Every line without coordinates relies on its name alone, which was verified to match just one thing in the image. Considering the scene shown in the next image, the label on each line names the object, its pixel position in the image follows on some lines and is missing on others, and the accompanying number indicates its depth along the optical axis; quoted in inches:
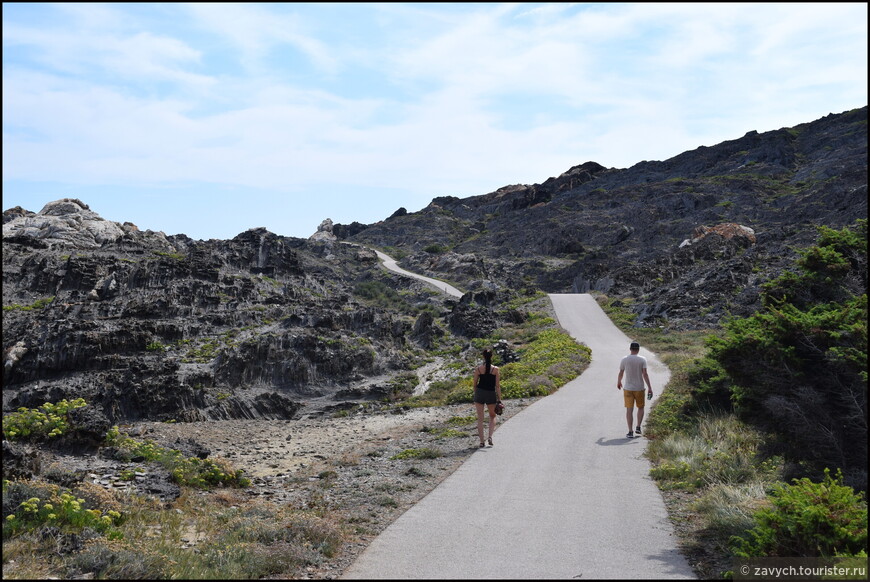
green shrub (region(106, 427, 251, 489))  381.7
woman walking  439.5
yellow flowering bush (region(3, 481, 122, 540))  235.1
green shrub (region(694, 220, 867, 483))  242.8
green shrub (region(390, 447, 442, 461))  430.3
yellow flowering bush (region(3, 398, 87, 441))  378.6
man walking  470.3
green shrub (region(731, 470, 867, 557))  194.4
